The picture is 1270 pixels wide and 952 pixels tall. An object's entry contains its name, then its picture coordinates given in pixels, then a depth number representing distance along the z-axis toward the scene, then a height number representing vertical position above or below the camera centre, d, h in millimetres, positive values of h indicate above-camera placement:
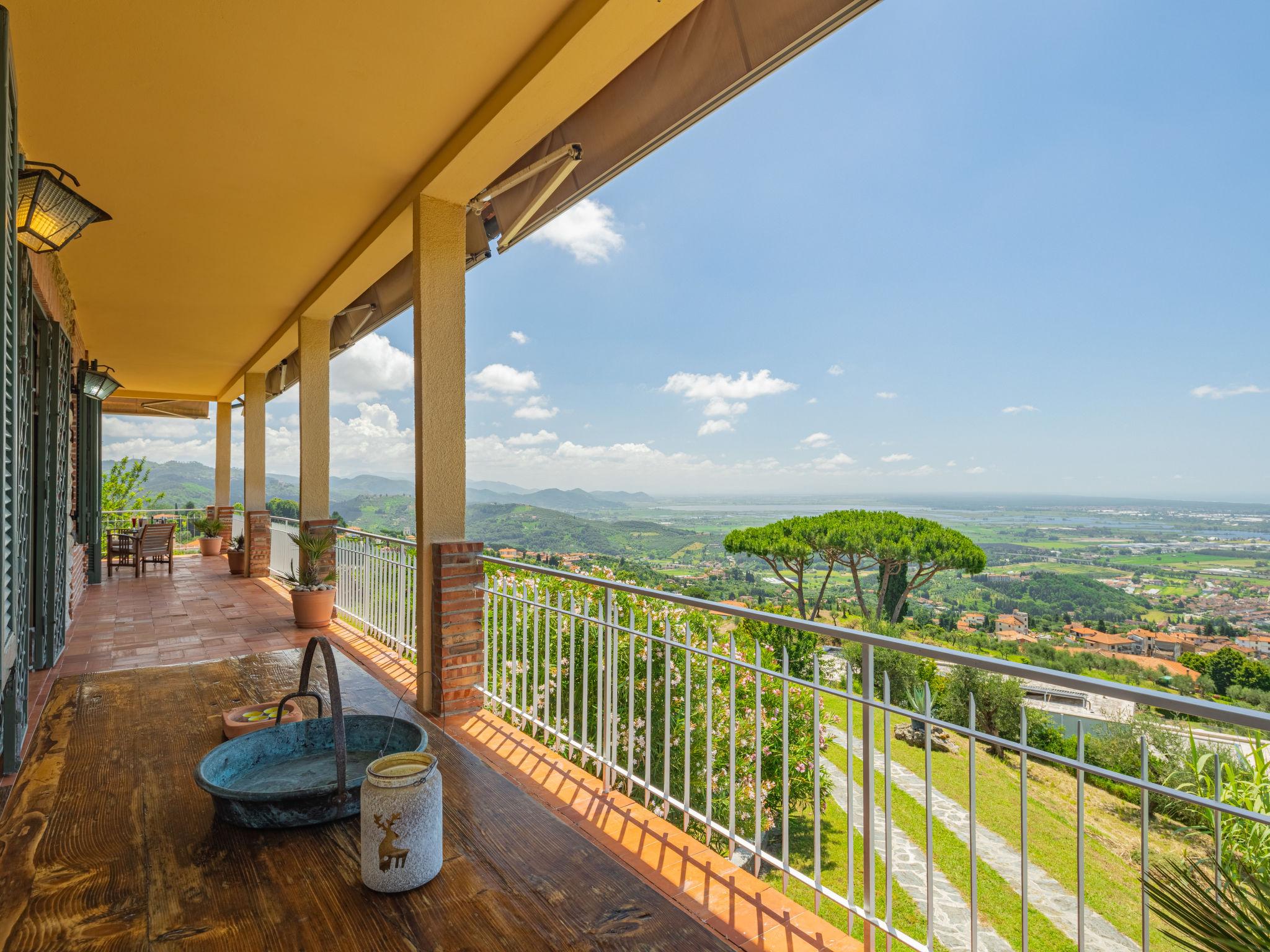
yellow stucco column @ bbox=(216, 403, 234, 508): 11539 +897
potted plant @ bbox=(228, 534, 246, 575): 8852 -874
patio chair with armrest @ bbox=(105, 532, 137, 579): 9148 -806
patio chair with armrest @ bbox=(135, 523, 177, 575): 9125 -717
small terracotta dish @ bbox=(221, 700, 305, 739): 1306 -461
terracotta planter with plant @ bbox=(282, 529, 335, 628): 5699 -853
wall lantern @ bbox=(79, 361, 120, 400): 7035 +1178
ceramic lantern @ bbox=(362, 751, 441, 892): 833 -432
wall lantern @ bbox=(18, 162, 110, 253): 2365 +1070
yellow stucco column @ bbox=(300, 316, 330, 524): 6105 +680
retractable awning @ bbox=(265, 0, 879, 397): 2195 +1520
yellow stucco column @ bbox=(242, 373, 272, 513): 9227 +545
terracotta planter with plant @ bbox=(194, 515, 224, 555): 11281 -765
